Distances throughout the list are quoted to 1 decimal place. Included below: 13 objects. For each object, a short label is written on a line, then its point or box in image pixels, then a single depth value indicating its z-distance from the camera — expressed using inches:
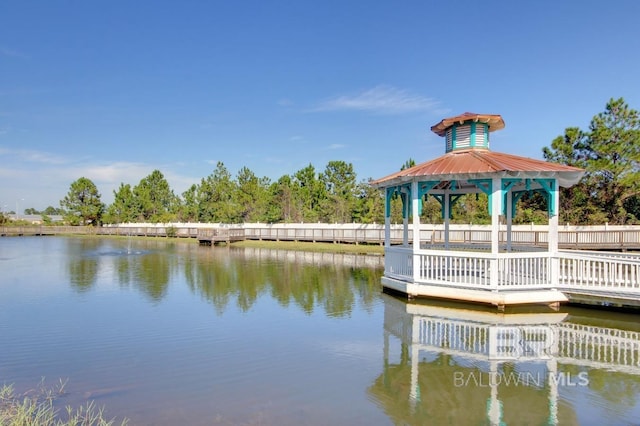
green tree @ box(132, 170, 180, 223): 2758.4
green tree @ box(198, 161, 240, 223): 2129.7
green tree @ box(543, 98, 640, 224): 1086.4
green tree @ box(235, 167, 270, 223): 2135.8
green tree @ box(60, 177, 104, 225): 2679.6
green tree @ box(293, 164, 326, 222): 2073.7
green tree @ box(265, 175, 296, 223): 1969.7
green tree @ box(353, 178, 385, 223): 1662.6
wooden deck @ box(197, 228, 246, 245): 1563.7
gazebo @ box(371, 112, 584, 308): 438.6
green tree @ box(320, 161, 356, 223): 1942.4
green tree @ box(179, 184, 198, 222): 2664.9
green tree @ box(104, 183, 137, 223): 2691.9
